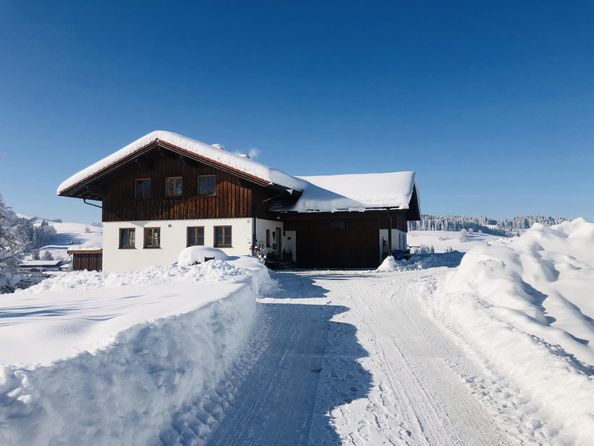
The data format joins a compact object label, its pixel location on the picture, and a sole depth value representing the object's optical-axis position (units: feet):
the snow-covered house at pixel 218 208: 69.97
